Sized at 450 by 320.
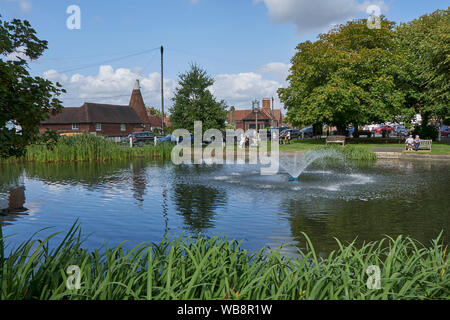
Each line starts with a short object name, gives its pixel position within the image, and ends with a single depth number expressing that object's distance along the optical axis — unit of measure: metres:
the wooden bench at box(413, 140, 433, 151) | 28.80
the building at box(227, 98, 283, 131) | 91.74
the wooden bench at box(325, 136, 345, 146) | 33.81
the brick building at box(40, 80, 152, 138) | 67.75
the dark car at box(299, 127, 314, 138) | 58.38
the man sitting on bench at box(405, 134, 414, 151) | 29.14
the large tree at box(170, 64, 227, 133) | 36.19
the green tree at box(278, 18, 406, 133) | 37.19
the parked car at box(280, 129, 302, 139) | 51.25
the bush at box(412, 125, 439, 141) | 40.97
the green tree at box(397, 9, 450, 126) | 33.59
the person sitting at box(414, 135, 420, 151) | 28.70
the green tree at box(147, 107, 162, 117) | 125.88
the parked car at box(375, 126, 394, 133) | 64.19
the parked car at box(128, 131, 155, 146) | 46.16
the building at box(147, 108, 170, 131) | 99.84
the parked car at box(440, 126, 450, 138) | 52.96
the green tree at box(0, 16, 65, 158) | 4.50
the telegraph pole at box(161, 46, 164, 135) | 42.92
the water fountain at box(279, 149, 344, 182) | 21.25
